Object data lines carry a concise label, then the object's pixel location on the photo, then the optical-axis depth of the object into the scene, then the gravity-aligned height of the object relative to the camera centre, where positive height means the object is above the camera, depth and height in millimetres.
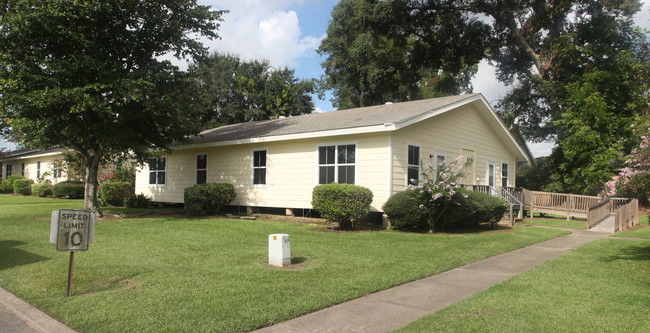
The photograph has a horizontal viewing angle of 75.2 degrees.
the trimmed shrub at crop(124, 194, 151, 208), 21359 -1172
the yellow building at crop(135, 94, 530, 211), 13578 +1153
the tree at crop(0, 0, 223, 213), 12156 +3216
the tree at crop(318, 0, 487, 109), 27297 +9219
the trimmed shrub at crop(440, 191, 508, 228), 13008 -838
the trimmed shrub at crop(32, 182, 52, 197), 28684 -905
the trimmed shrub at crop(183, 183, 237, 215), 16219 -656
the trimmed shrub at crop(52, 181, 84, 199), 27047 -874
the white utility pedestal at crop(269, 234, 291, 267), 7344 -1233
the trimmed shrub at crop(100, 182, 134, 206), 21797 -756
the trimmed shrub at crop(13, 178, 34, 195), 30984 -772
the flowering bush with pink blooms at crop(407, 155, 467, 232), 11805 -221
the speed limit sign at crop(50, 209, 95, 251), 5469 -702
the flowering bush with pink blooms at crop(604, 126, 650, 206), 7316 +188
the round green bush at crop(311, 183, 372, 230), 12234 -590
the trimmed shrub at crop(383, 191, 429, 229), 12195 -804
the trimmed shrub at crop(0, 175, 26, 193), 33312 -684
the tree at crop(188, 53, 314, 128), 39562 +8479
